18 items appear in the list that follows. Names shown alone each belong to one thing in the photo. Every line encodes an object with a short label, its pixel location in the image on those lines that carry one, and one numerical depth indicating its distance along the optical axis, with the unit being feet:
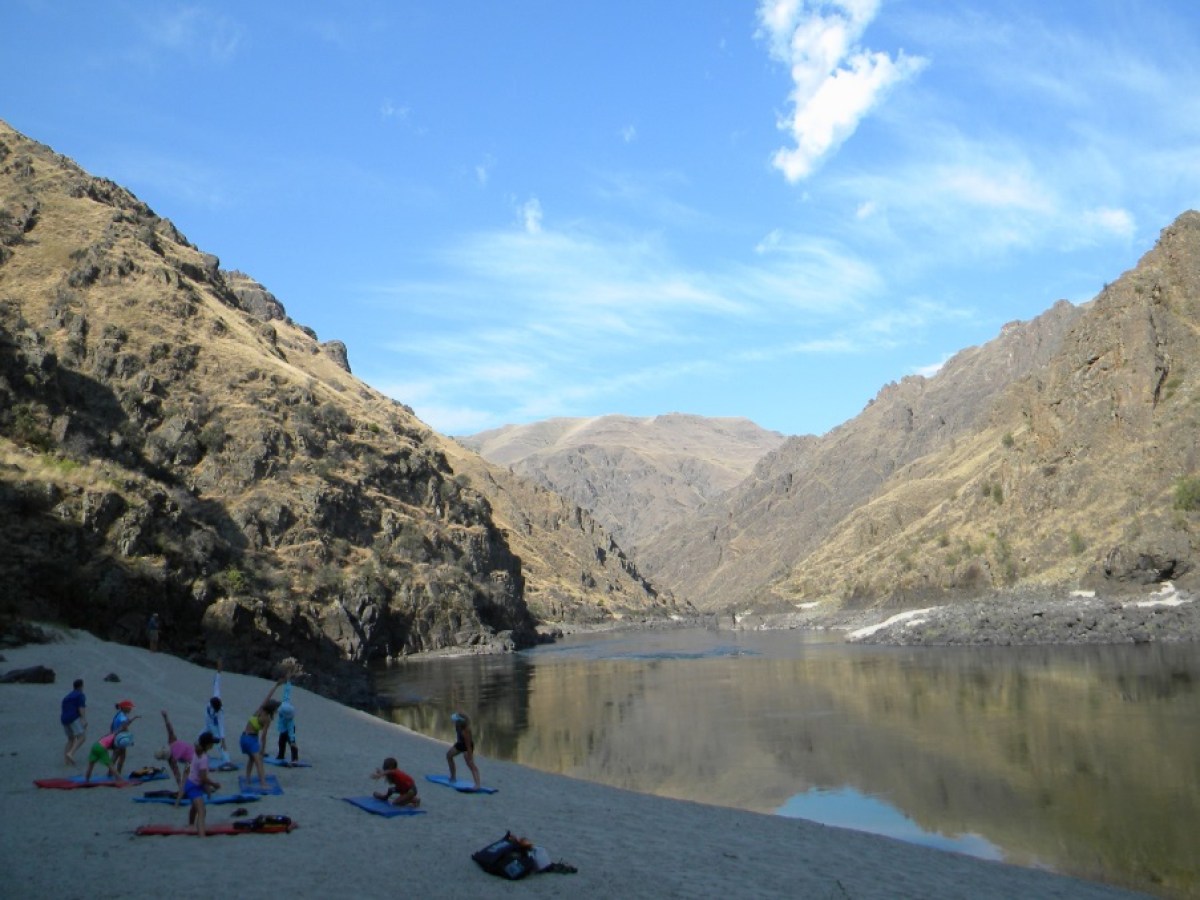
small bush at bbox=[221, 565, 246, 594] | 185.88
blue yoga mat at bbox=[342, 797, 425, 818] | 56.71
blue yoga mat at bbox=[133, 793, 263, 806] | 55.72
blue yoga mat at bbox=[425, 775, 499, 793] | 71.41
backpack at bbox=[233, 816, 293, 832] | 48.39
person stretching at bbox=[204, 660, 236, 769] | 65.84
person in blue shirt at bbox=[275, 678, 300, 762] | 73.56
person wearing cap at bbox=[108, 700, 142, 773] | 58.90
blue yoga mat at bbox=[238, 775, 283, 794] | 59.28
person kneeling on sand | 58.90
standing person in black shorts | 71.31
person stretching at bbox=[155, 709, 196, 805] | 52.60
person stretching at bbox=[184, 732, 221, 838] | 46.88
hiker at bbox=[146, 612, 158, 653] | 133.14
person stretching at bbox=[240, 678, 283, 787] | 61.00
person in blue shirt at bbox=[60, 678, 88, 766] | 61.44
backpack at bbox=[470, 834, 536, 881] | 43.91
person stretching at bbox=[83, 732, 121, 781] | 57.06
